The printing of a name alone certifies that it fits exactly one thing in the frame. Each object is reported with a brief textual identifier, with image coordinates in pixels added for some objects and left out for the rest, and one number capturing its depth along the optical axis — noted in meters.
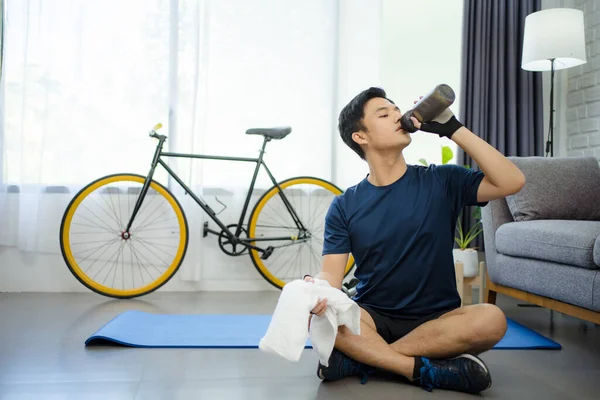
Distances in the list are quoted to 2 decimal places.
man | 1.58
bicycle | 3.25
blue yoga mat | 2.10
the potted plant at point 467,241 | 3.04
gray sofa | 2.06
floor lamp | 3.23
